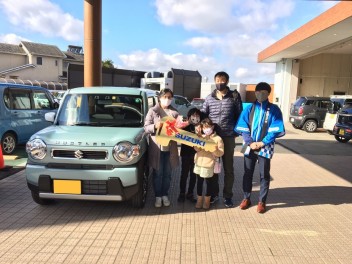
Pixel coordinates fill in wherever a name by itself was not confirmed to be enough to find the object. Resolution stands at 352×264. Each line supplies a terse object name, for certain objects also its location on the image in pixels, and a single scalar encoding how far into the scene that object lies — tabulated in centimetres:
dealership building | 1691
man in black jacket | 429
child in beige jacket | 416
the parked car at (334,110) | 1266
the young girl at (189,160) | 434
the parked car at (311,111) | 1518
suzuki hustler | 376
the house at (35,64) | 3612
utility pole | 737
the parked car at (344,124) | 1061
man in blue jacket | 418
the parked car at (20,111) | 748
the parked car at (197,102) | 1922
